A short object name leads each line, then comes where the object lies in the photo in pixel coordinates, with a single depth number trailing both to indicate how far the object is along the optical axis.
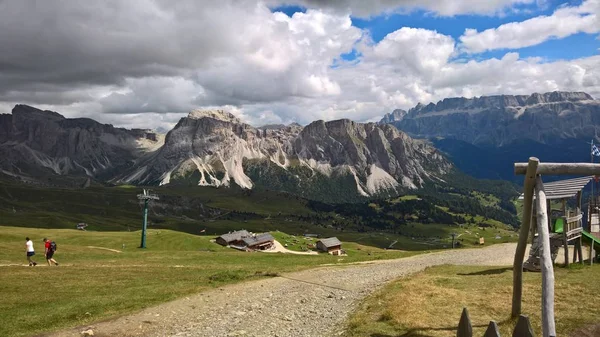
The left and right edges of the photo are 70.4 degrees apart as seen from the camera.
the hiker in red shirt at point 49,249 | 44.91
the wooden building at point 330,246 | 165.75
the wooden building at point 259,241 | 153.57
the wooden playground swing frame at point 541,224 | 15.37
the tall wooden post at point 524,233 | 17.84
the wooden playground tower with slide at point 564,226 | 29.06
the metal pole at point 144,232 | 92.53
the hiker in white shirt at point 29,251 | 44.91
